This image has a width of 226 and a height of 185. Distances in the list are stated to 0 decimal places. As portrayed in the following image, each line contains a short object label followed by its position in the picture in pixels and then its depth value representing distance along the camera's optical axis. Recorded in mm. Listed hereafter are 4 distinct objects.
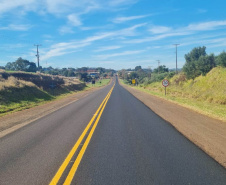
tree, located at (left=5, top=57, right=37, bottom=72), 108694
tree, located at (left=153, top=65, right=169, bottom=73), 101075
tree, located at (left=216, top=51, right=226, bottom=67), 31488
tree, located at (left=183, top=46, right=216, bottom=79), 39312
